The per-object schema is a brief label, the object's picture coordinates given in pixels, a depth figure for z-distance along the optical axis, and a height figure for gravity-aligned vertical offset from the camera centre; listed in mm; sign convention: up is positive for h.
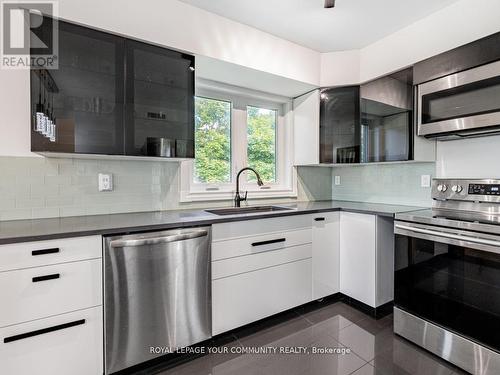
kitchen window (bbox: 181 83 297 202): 2443 +434
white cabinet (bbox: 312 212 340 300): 2271 -611
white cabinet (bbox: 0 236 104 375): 1210 -606
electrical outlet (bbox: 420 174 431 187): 2254 +53
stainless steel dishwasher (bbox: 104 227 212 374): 1442 -646
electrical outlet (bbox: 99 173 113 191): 1877 +30
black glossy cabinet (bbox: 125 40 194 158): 1718 +590
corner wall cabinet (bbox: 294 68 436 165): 2143 +584
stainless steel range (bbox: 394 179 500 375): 1435 -563
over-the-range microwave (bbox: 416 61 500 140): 1648 +575
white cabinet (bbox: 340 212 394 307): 2125 -610
